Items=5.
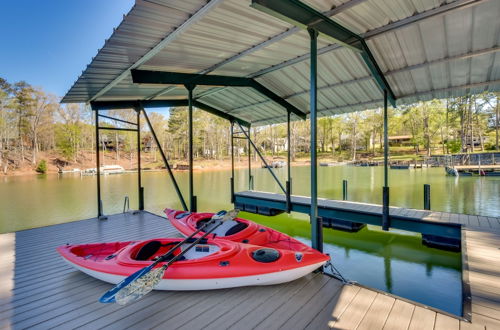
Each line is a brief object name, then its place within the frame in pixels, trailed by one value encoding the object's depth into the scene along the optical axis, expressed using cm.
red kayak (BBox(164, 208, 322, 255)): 387
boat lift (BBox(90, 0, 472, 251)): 320
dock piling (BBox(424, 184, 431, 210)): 636
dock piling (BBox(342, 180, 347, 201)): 837
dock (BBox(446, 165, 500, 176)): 1753
